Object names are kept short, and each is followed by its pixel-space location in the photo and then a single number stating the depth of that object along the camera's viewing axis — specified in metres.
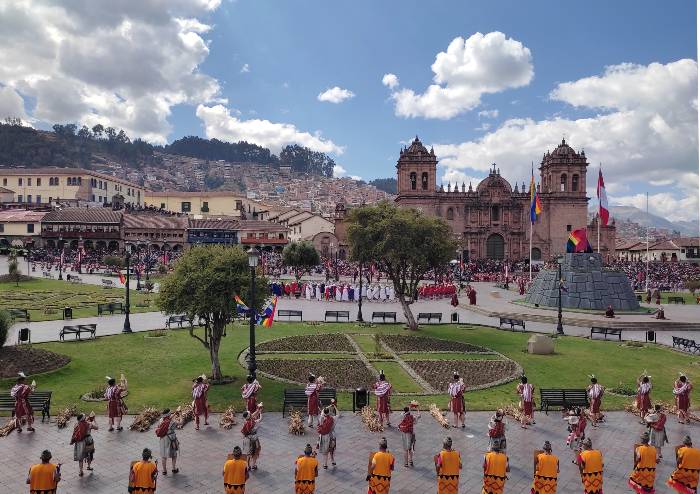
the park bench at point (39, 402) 12.84
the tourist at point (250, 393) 12.66
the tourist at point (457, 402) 12.86
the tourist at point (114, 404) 12.12
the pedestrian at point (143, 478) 8.33
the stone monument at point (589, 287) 33.34
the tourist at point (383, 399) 12.80
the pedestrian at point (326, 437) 10.50
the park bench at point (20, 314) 26.92
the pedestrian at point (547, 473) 8.68
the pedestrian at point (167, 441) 10.01
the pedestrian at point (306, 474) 8.64
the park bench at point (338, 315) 28.80
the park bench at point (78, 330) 22.11
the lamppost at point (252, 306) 13.81
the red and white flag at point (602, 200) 38.12
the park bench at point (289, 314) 28.91
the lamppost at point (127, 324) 24.42
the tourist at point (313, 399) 12.85
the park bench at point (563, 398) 14.16
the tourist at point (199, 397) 12.41
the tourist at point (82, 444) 9.85
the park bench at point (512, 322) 26.95
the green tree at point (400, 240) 24.67
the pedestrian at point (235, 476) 8.49
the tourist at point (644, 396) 13.68
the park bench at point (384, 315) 28.41
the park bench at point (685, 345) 22.17
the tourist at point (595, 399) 13.07
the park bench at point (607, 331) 25.36
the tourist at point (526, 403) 13.02
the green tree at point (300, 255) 54.59
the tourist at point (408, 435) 10.63
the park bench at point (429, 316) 28.23
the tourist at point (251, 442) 10.23
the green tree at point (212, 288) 15.64
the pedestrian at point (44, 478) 8.28
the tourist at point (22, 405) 12.04
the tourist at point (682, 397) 13.52
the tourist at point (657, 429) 10.89
